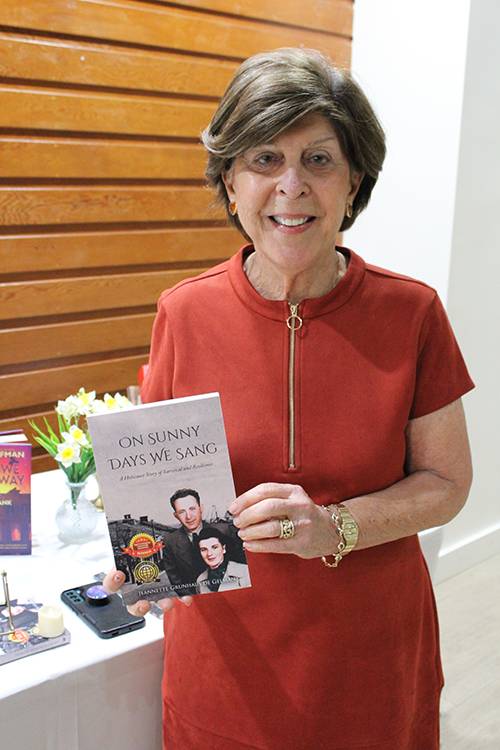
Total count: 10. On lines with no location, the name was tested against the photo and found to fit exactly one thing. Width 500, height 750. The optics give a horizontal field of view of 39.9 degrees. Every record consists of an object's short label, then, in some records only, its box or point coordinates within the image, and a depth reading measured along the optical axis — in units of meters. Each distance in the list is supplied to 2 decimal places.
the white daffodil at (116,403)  2.00
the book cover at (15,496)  1.77
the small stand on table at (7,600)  1.48
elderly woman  1.24
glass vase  1.90
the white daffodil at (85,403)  1.96
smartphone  1.52
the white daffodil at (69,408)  1.96
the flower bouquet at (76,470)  1.87
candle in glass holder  1.48
